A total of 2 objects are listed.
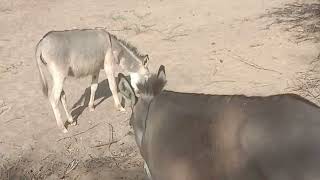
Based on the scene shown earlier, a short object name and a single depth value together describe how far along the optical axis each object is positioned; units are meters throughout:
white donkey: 5.93
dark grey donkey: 2.07
